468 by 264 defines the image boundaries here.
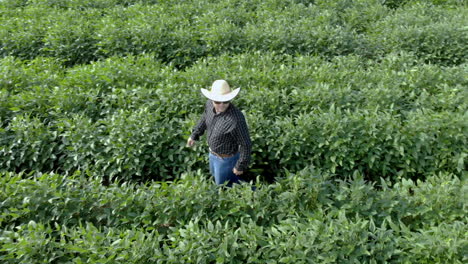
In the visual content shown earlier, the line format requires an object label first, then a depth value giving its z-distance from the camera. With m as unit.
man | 4.21
